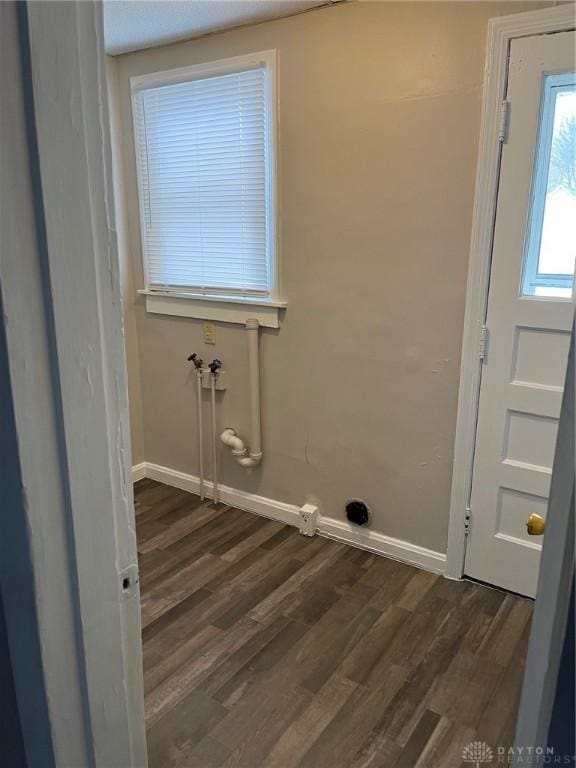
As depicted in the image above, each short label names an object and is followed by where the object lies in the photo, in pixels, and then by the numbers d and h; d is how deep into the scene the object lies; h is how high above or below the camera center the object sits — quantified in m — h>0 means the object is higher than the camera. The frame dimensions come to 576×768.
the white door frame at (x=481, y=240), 2.02 +0.01
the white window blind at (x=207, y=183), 2.76 +0.29
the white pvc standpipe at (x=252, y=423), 2.95 -0.95
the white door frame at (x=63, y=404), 0.57 -0.18
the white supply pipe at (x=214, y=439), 3.21 -1.12
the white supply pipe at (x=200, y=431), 3.29 -1.09
